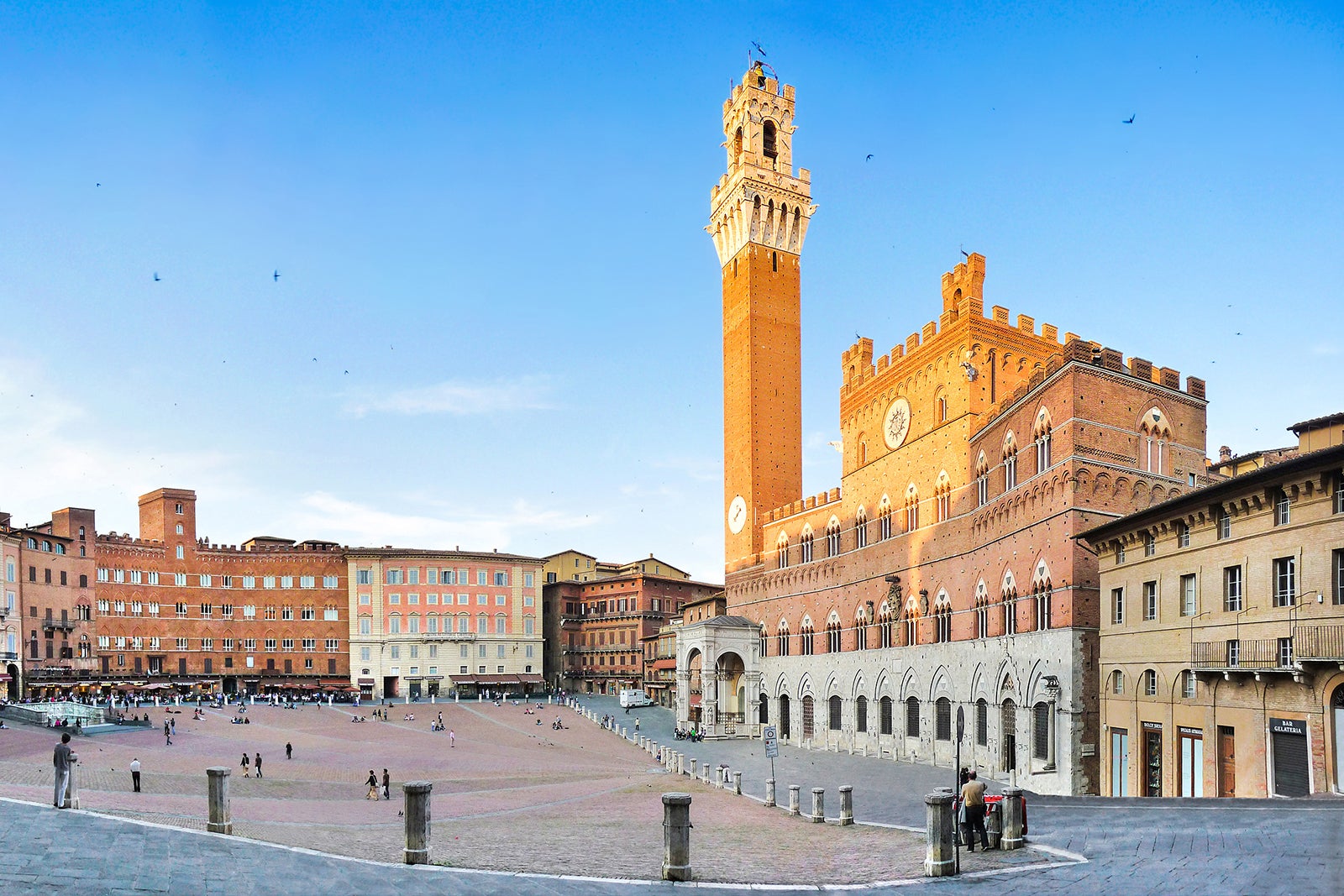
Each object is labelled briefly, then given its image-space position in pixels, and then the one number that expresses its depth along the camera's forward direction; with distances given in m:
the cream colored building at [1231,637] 22.02
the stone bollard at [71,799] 17.58
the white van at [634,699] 80.56
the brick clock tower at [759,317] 66.56
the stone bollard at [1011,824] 16.81
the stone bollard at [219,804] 18.56
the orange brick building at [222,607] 87.81
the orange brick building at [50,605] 73.31
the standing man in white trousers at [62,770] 17.30
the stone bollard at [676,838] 14.62
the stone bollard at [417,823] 15.05
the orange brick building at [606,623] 99.56
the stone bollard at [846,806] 24.78
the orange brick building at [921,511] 34.03
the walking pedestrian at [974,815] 16.93
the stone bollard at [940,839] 15.07
